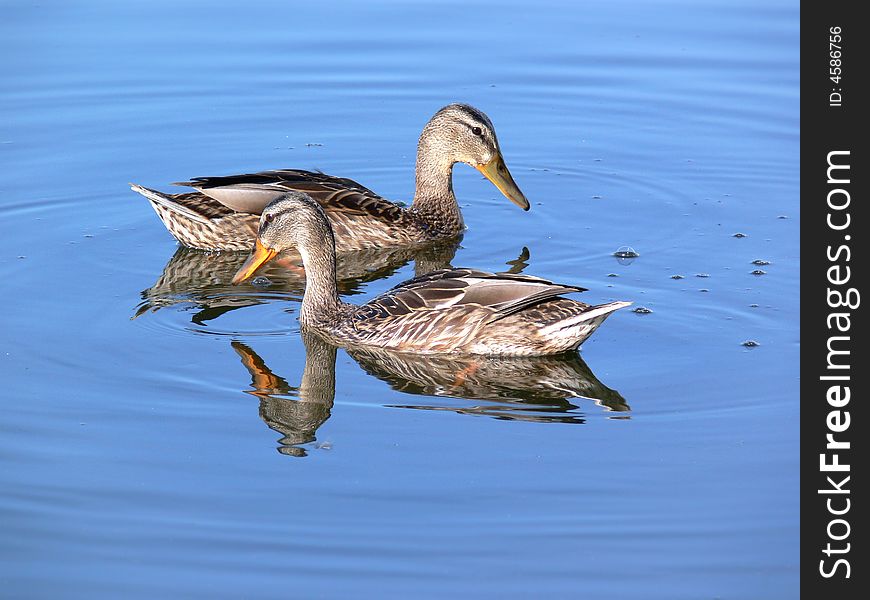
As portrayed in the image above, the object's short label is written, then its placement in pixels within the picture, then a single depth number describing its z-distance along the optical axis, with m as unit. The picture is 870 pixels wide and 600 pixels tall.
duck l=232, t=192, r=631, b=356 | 17.86
